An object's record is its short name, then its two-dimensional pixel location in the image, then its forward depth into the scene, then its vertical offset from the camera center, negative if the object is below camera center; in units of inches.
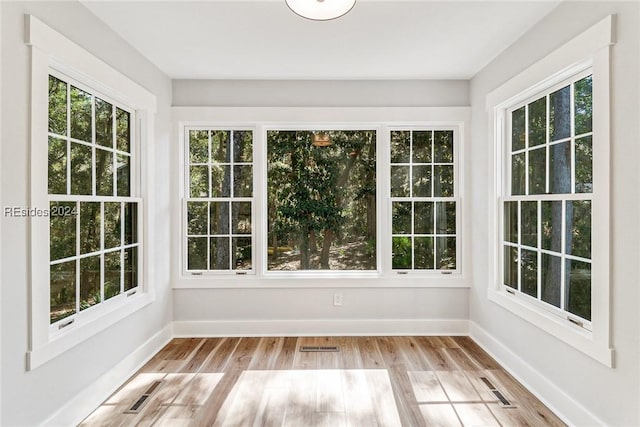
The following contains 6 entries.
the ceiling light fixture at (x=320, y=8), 73.8 +41.7
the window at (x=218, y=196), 149.5 +6.7
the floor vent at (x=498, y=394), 96.6 -50.1
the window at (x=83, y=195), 78.4 +4.8
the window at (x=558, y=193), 79.3 +5.2
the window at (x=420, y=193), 150.7 +8.0
